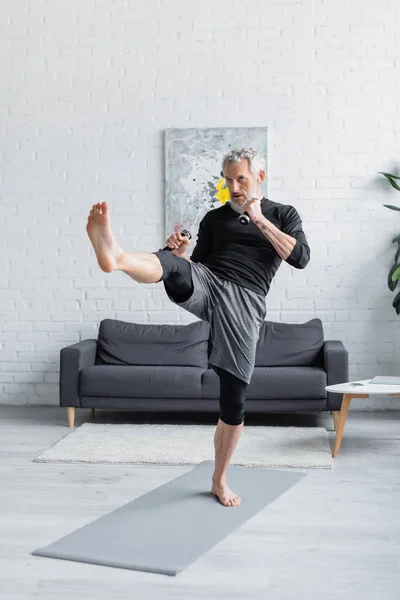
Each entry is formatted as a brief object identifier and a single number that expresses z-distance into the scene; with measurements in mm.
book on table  5096
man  3527
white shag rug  4723
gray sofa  5668
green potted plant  6056
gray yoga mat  3053
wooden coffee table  4824
